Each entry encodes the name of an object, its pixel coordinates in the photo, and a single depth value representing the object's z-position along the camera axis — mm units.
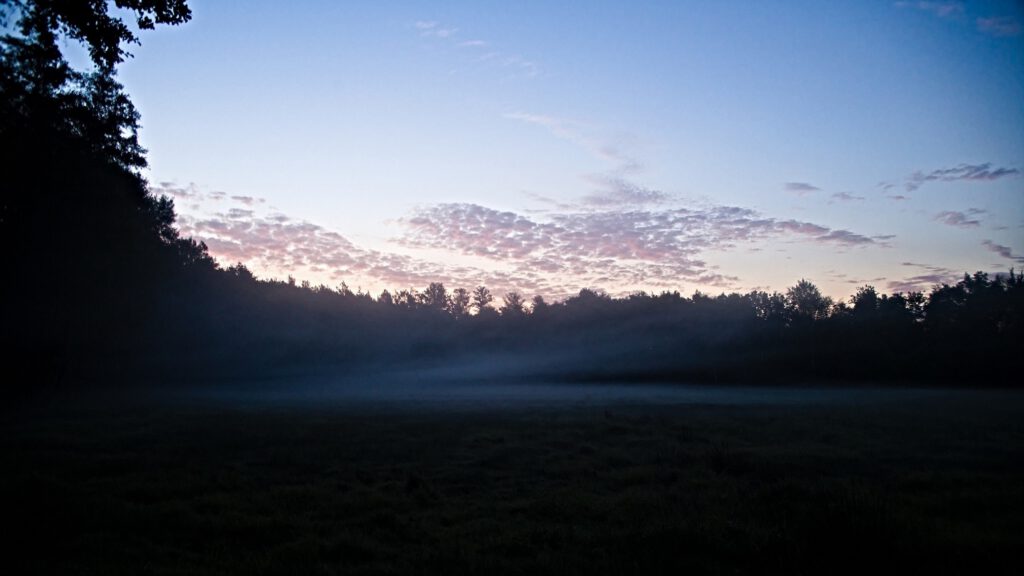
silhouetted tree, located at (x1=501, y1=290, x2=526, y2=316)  135412
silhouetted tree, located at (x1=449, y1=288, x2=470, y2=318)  169525
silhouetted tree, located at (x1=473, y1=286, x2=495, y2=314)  174250
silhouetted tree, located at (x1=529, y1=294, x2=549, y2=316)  124906
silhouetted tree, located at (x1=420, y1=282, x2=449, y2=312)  168125
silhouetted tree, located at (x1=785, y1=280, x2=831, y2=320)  125500
